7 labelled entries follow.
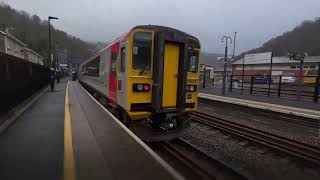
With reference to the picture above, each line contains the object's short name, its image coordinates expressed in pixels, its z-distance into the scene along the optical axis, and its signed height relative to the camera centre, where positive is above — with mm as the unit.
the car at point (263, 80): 21478 -128
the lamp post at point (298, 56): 11566 +1479
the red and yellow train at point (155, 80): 5041 -106
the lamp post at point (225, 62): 13424 +1172
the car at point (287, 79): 23664 +24
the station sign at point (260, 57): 24389 +2865
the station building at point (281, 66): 26666 +2211
